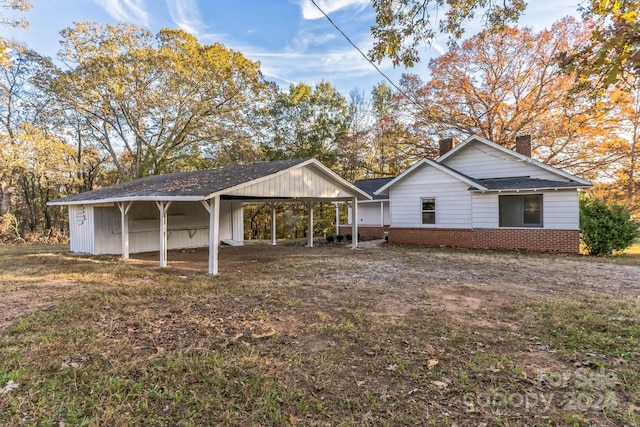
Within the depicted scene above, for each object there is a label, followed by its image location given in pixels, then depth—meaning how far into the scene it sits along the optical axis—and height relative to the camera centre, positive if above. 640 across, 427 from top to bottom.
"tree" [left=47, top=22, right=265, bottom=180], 17.88 +7.20
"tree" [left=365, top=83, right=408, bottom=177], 24.19 +5.64
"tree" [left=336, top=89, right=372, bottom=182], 26.03 +5.71
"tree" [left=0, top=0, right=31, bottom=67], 9.30 +5.84
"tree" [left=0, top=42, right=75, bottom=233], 17.20 +4.08
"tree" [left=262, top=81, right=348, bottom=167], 27.39 +7.54
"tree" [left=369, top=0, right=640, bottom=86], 5.57 +3.26
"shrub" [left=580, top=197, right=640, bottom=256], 11.58 -0.56
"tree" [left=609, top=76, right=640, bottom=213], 17.97 +3.16
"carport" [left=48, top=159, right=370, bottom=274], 9.14 +0.44
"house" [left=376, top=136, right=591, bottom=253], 12.28 +0.47
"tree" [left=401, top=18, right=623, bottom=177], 18.47 +6.94
